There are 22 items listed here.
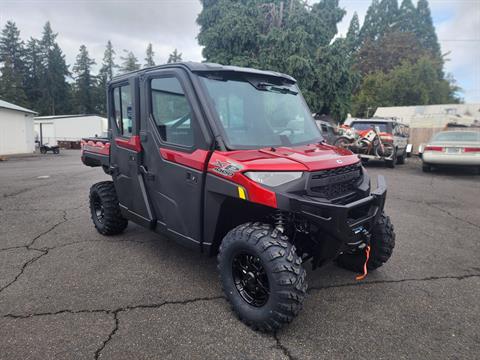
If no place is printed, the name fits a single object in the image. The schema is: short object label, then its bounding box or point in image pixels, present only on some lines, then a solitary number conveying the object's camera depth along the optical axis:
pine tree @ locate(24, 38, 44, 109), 67.25
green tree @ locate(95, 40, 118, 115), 71.12
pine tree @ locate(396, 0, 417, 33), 64.44
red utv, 2.67
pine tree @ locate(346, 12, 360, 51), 66.50
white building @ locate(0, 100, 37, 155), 22.97
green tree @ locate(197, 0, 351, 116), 22.53
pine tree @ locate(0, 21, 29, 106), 59.62
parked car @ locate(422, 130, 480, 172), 11.27
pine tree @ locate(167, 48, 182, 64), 83.66
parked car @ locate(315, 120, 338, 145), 13.37
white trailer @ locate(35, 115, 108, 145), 36.97
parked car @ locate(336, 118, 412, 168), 13.22
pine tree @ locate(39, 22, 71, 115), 66.50
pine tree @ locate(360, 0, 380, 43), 65.75
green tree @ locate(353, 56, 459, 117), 38.44
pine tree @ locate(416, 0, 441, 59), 64.19
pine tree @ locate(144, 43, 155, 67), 83.10
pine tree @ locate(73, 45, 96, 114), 69.44
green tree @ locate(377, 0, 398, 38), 64.94
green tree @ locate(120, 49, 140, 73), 78.73
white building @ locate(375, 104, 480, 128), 32.38
